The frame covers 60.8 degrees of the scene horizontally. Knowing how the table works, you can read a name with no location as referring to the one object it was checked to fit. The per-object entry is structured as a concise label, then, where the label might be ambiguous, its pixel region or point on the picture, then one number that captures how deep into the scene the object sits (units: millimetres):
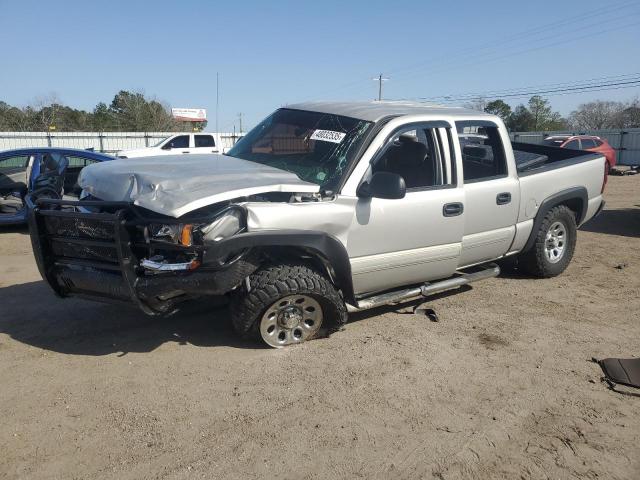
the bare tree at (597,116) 65500
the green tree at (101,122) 45875
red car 20859
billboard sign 40875
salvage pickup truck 3617
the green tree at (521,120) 66344
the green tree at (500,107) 62491
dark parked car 8961
